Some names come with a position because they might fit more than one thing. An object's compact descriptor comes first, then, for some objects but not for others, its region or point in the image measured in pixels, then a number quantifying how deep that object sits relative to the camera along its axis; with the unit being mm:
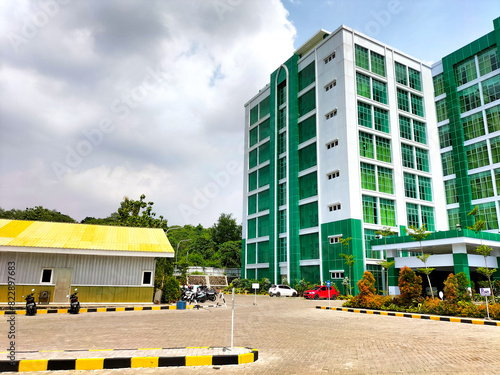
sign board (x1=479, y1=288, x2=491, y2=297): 16345
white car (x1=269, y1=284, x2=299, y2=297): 43938
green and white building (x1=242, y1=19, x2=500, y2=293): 42906
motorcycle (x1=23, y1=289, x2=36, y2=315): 19225
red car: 37812
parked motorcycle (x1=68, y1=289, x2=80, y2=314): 20141
